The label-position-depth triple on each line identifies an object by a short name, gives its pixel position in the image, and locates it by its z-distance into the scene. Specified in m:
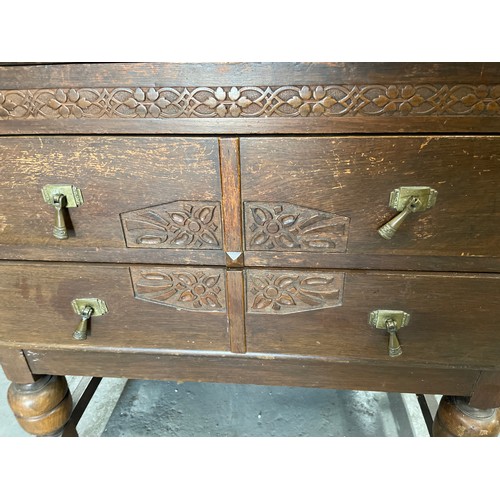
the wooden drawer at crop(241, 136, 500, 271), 0.53
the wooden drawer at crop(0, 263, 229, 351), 0.66
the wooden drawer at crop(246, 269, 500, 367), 0.62
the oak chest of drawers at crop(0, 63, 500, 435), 0.52
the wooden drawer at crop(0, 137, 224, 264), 0.56
